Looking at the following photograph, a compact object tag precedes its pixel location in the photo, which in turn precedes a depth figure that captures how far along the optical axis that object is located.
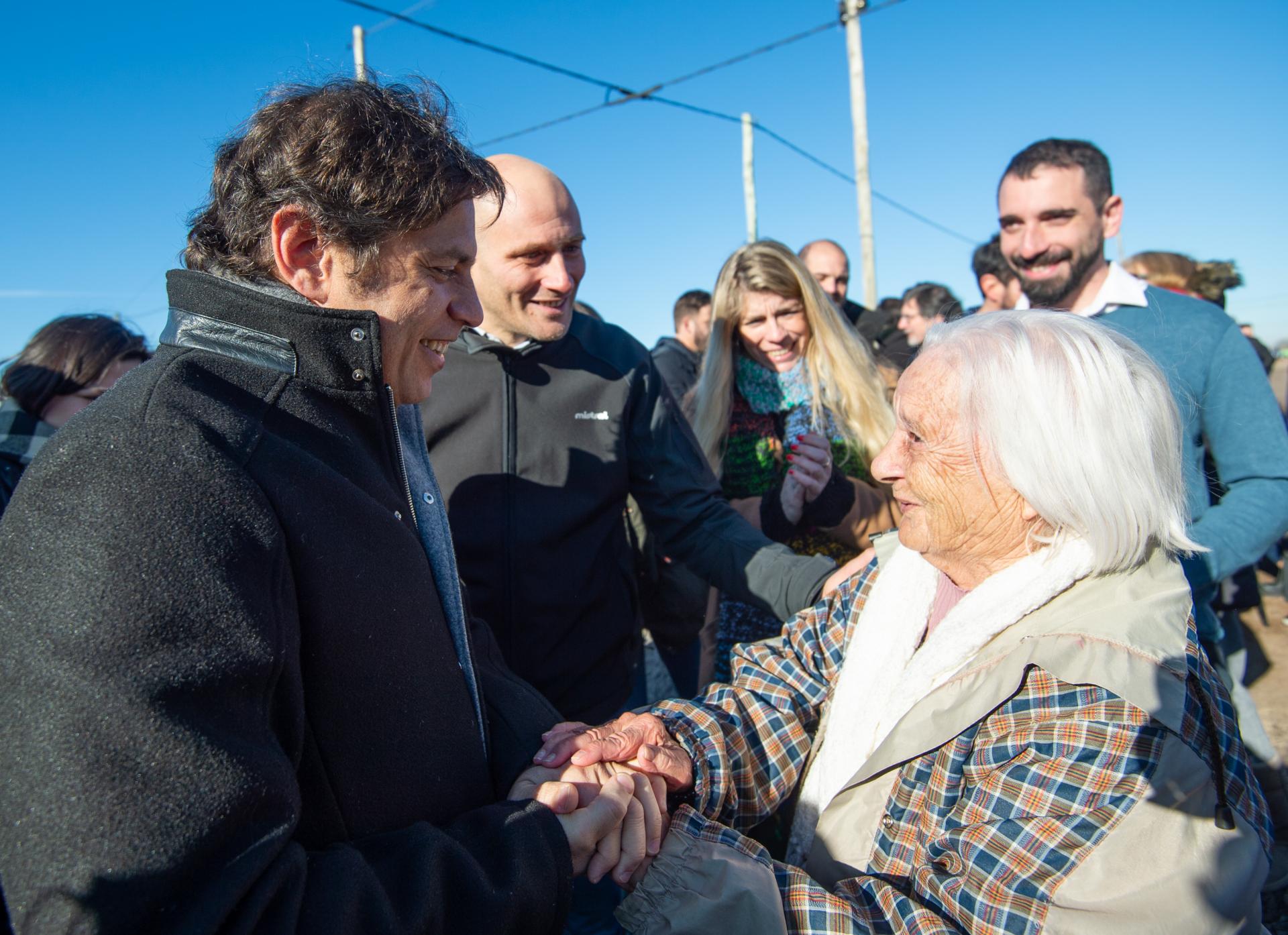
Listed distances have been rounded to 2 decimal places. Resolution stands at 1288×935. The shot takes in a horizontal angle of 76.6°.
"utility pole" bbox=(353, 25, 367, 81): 11.59
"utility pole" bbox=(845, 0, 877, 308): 10.45
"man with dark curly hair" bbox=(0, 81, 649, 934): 0.87
